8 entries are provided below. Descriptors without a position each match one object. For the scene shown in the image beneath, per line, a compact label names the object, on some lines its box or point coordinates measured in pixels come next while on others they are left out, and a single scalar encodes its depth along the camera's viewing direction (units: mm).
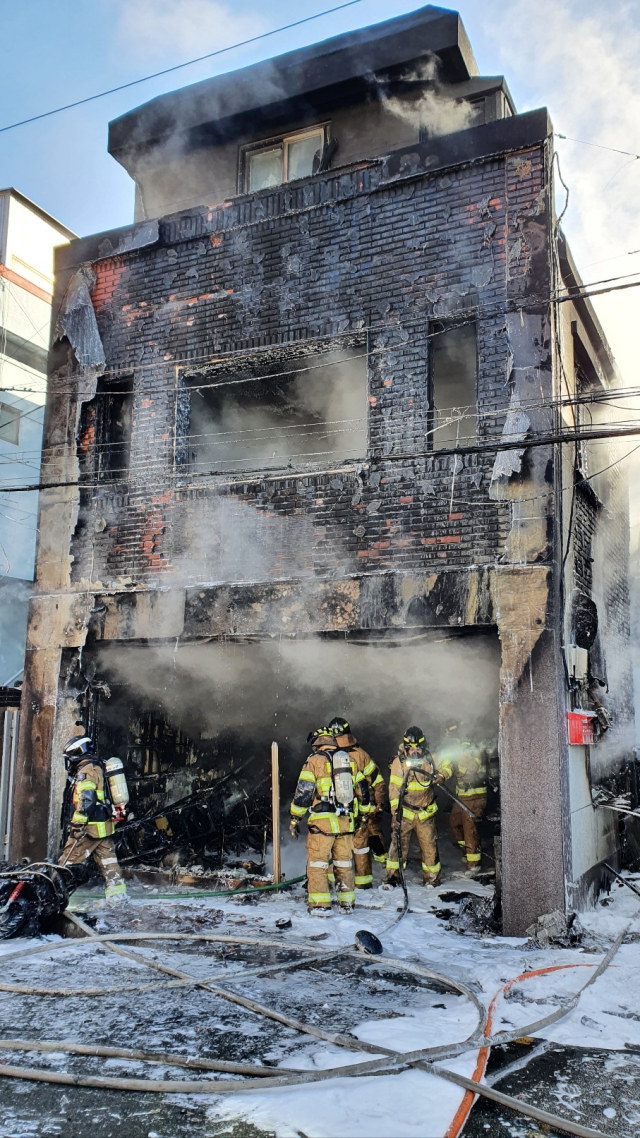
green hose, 8781
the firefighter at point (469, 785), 10234
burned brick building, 7863
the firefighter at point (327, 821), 8117
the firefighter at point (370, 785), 8773
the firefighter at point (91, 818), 8328
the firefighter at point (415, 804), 9141
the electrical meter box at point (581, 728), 7773
